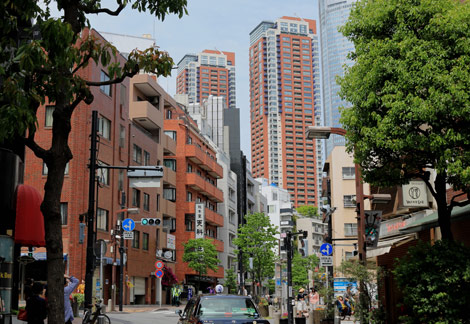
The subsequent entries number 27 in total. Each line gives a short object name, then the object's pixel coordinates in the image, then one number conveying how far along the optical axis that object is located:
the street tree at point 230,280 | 80.83
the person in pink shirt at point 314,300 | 31.94
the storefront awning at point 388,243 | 22.77
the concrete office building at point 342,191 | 77.19
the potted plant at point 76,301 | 30.73
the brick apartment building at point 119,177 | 43.00
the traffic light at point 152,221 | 35.30
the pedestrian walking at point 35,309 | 12.73
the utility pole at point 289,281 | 25.89
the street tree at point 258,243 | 67.44
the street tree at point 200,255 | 65.94
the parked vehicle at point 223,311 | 13.80
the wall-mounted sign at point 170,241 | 62.88
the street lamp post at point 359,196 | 20.77
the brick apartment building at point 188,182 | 70.00
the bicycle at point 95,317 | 18.81
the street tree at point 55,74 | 9.25
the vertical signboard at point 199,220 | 69.00
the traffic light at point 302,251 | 29.00
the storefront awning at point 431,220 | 17.58
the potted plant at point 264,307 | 40.03
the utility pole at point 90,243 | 17.47
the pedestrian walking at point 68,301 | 14.99
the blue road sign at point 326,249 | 28.40
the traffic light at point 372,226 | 20.90
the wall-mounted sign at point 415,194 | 23.00
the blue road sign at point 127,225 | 36.88
